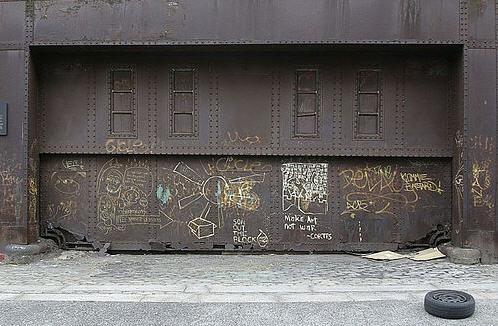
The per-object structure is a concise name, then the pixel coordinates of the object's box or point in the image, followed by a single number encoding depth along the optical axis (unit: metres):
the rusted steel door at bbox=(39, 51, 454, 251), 10.48
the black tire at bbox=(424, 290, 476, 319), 6.12
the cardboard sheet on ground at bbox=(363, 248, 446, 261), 9.90
